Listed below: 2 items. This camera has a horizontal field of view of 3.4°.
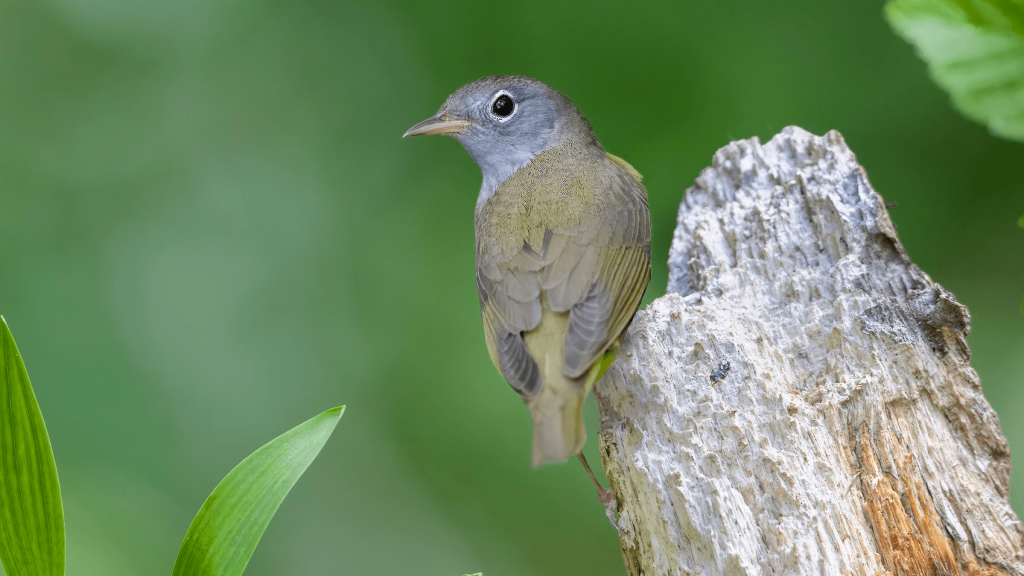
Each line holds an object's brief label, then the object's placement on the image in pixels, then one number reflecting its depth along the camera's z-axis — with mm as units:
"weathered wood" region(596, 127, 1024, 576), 3652
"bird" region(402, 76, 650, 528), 3660
